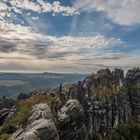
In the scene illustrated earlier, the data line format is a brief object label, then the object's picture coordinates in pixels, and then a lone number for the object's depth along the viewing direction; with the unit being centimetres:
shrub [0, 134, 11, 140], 4176
